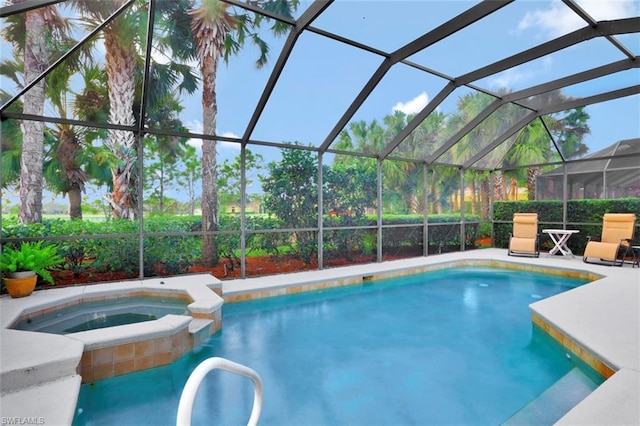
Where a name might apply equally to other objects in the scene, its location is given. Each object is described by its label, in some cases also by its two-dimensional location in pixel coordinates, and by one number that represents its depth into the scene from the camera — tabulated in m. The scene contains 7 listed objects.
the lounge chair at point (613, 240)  7.71
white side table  8.86
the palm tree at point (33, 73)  5.45
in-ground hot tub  3.27
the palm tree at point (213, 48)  5.13
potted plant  4.66
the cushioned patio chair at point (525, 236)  9.10
